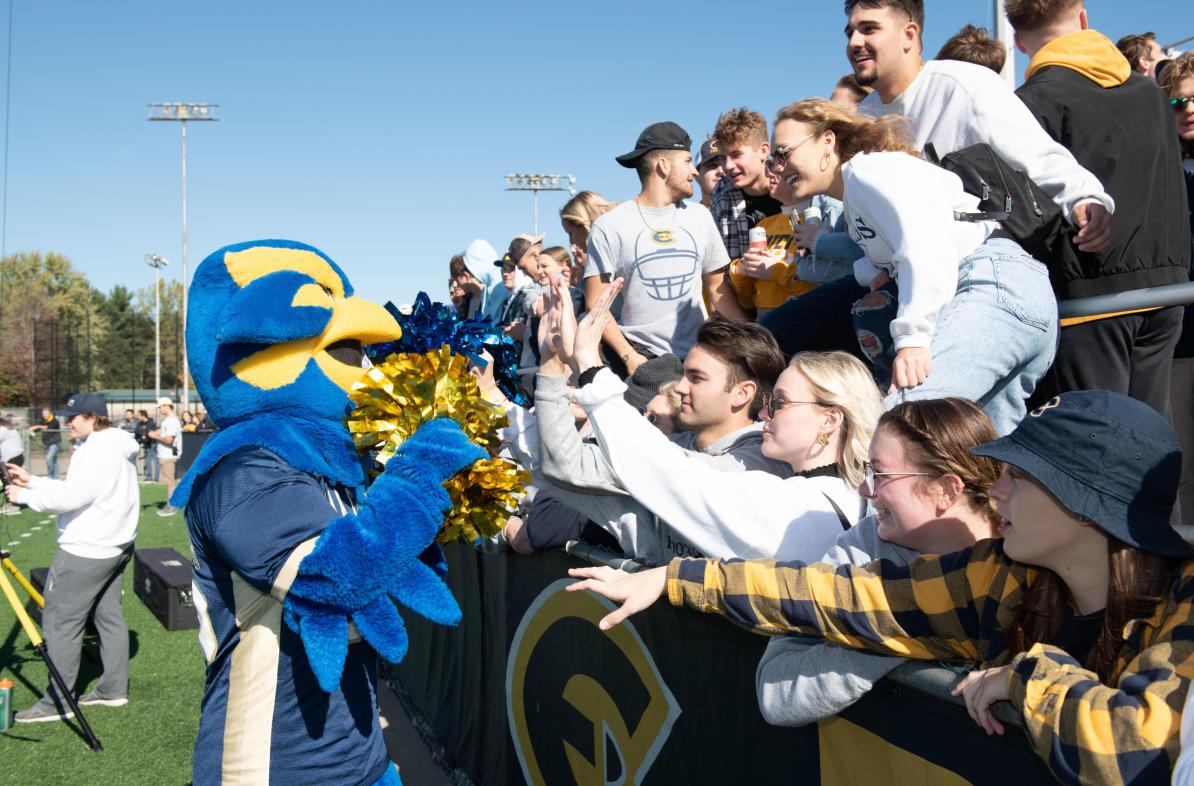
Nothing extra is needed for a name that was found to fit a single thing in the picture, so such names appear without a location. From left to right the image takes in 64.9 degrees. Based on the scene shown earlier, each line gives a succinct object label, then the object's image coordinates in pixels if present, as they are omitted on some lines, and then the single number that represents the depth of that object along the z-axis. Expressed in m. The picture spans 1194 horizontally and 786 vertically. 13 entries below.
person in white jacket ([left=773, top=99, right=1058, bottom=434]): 2.36
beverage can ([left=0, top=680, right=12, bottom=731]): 5.44
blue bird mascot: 2.13
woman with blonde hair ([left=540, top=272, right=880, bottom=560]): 2.23
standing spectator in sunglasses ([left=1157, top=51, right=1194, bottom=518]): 3.15
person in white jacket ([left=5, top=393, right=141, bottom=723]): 5.83
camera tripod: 5.25
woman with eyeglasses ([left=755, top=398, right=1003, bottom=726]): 1.80
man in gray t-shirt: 4.48
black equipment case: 7.89
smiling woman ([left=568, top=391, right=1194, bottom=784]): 1.20
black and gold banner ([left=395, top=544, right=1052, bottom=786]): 1.56
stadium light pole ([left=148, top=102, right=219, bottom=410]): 49.94
